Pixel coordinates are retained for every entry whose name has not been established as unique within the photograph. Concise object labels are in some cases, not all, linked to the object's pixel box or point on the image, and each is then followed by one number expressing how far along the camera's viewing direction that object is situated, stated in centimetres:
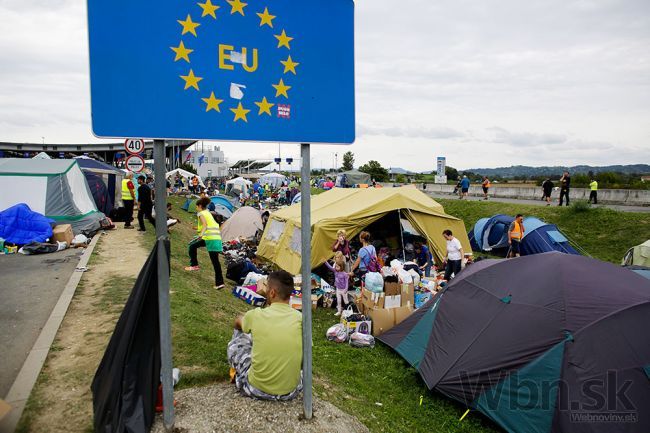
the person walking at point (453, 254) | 988
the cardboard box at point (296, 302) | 756
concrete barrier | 2098
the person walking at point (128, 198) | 1246
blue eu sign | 243
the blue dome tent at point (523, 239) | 1340
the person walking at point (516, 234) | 1301
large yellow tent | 1039
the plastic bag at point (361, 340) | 674
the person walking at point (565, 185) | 1984
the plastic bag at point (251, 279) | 889
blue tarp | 984
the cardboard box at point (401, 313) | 734
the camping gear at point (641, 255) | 1092
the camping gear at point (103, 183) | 1491
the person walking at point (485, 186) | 2566
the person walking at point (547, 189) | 2239
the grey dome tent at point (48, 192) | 1132
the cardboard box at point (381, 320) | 720
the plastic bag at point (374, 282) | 768
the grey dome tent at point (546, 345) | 418
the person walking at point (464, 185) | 2562
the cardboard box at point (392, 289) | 763
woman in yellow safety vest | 770
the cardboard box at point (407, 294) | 774
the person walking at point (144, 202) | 1180
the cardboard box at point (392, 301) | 738
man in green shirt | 338
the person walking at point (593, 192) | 2056
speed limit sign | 1107
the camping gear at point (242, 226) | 1569
